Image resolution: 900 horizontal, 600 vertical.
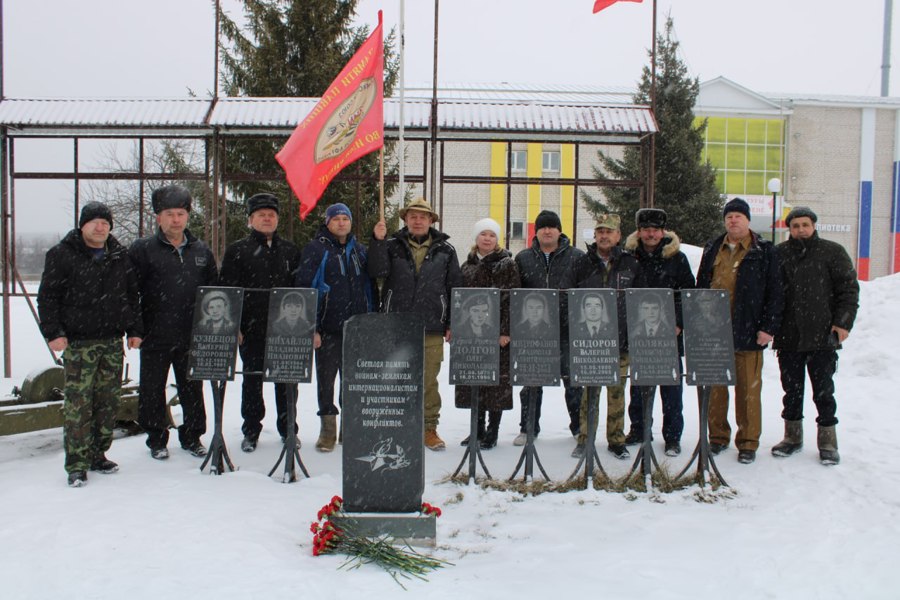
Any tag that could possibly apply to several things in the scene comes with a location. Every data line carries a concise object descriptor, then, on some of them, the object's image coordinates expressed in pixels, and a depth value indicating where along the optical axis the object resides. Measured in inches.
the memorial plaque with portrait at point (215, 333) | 198.7
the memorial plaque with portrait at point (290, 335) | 197.2
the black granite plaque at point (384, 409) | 160.1
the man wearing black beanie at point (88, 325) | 184.9
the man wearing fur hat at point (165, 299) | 206.5
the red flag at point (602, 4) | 280.2
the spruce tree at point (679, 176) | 789.9
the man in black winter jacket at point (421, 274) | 221.5
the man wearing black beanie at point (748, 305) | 211.8
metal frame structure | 296.4
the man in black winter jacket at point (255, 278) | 217.6
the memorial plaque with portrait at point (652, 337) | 196.1
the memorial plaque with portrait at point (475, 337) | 198.8
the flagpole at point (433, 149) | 293.7
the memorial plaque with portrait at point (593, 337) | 195.8
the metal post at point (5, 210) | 315.9
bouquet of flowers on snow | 142.5
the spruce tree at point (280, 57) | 427.5
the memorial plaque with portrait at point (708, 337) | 197.5
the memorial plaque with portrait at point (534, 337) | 199.2
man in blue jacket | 216.5
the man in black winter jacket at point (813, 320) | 210.4
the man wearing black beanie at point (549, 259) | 221.0
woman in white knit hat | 219.6
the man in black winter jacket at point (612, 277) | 217.9
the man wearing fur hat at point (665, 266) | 219.8
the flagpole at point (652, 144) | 296.2
